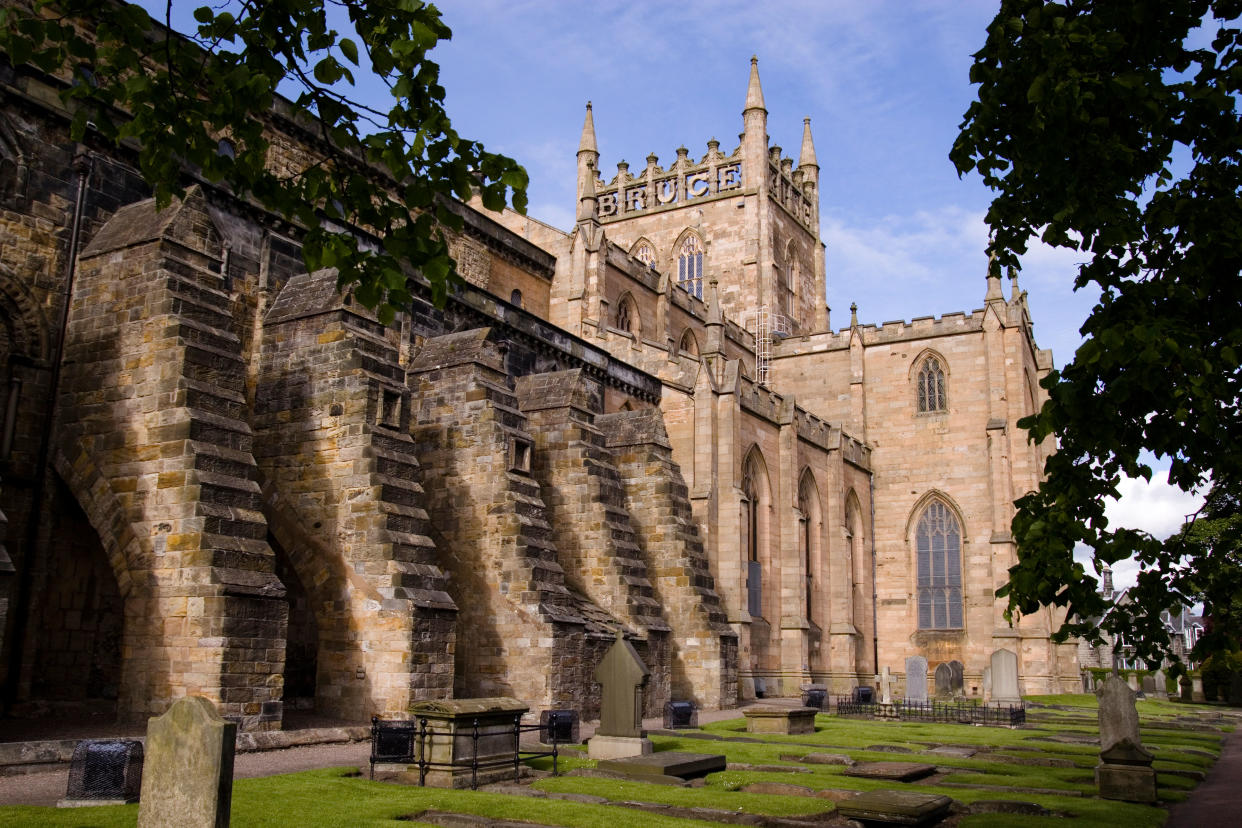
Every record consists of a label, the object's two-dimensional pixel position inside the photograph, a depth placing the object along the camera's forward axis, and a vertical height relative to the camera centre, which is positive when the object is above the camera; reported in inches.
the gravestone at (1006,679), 1019.3 -31.2
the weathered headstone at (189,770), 237.0 -30.5
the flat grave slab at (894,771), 527.5 -62.8
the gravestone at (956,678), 1459.2 -44.7
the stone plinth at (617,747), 559.8 -55.8
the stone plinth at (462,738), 482.9 -46.4
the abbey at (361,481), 545.3 +105.4
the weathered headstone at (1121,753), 491.2 -48.1
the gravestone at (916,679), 1062.4 -34.6
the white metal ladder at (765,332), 1845.5 +531.7
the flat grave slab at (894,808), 354.6 -54.3
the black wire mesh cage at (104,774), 377.7 -50.8
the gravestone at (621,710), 562.9 -37.0
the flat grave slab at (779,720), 768.3 -55.7
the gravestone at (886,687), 1046.4 -42.0
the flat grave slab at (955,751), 659.1 -65.4
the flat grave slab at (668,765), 510.0 -59.6
